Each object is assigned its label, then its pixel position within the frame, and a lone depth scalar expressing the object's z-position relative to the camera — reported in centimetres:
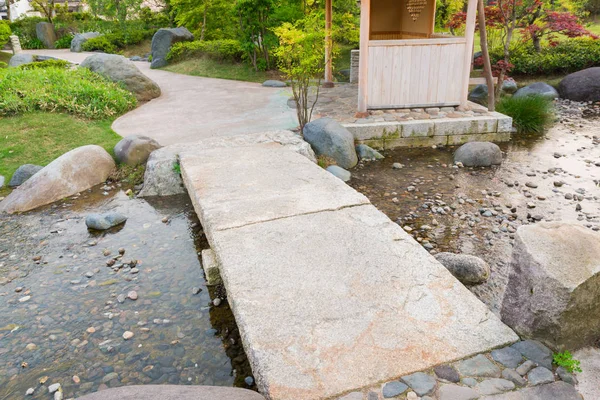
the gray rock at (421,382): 200
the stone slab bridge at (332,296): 212
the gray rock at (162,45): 1452
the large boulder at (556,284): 206
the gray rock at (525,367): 210
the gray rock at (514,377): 205
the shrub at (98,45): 1806
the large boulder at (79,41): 1846
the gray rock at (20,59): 1417
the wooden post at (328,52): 940
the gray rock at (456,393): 198
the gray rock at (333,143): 625
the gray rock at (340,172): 579
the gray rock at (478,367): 210
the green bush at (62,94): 766
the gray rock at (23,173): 586
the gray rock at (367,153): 666
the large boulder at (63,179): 530
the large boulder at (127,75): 973
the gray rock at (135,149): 614
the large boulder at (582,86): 982
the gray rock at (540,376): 205
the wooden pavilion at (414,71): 707
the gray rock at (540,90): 971
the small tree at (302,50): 623
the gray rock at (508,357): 215
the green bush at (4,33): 1647
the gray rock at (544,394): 197
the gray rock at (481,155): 621
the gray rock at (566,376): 205
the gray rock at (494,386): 201
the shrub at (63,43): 2080
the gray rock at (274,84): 1120
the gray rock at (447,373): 207
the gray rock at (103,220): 470
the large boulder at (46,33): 2092
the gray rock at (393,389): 199
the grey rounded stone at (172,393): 200
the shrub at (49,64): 1166
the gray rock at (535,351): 215
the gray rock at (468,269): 342
